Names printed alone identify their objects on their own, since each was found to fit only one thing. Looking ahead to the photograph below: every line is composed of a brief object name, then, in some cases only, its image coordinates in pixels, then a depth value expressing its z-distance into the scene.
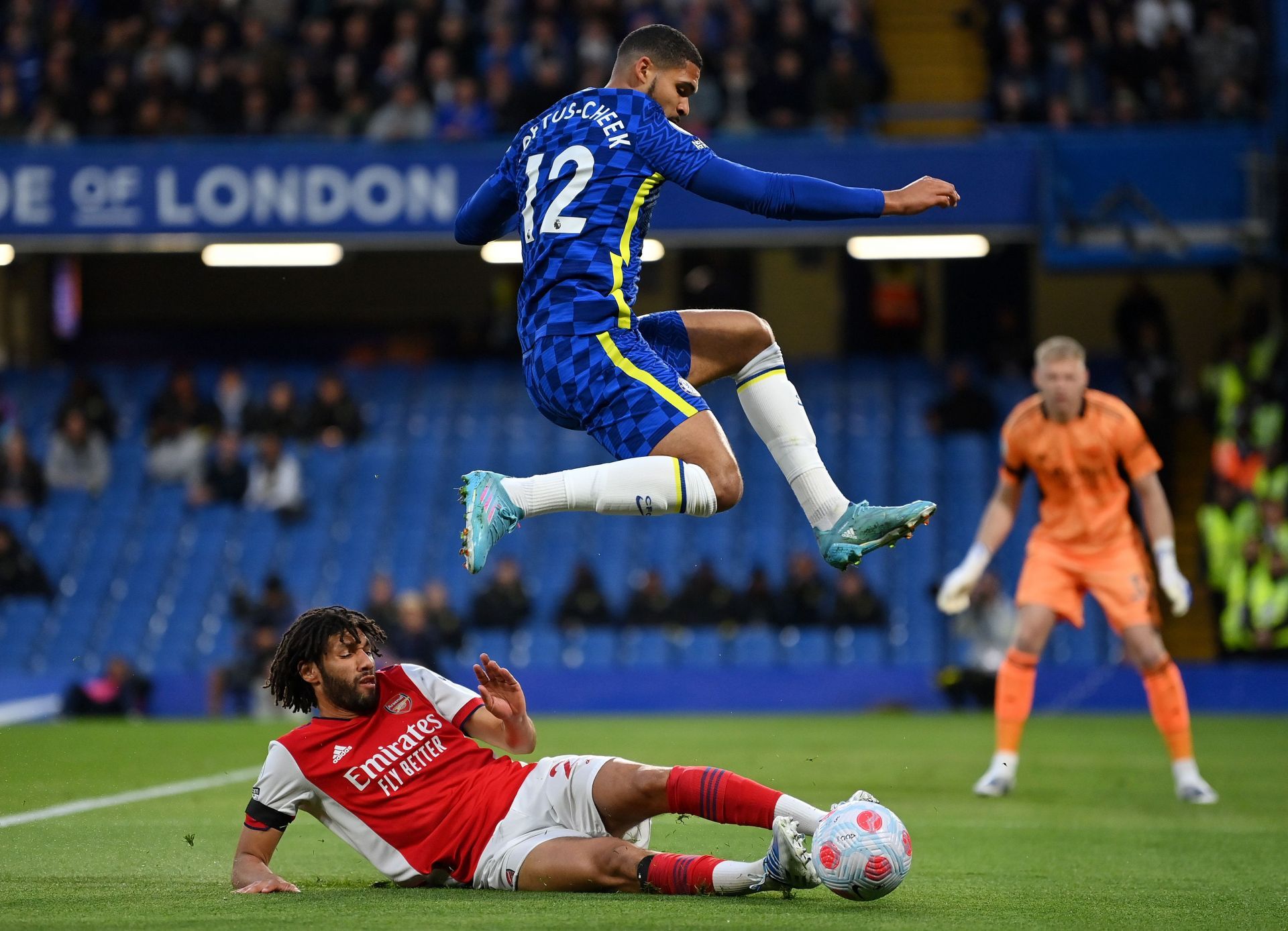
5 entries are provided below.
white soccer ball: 10.46
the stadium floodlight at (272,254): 40.44
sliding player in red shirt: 11.12
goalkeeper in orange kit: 19.12
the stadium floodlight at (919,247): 39.84
